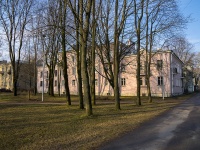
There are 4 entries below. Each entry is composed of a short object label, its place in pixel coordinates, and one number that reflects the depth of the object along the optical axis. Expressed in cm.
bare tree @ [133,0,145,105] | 2312
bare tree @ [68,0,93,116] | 1374
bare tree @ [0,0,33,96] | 3584
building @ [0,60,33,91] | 9568
